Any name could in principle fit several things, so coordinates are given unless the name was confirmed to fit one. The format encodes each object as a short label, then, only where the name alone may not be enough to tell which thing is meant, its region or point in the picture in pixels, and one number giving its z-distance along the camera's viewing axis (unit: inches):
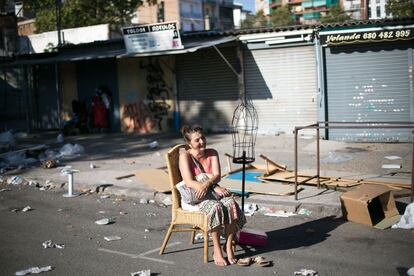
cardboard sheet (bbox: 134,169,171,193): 359.3
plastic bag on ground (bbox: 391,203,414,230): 253.4
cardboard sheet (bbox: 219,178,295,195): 331.3
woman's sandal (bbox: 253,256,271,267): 207.8
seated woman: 209.5
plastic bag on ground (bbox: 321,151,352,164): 448.8
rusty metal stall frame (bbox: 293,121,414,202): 269.4
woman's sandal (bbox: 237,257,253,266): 207.6
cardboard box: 262.8
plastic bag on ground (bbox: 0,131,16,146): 633.5
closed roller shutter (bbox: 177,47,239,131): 687.1
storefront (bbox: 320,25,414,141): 558.6
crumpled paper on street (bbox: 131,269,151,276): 200.1
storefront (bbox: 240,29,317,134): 623.5
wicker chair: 214.1
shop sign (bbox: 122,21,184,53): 636.7
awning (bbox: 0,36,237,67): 621.6
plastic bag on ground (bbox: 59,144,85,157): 569.0
